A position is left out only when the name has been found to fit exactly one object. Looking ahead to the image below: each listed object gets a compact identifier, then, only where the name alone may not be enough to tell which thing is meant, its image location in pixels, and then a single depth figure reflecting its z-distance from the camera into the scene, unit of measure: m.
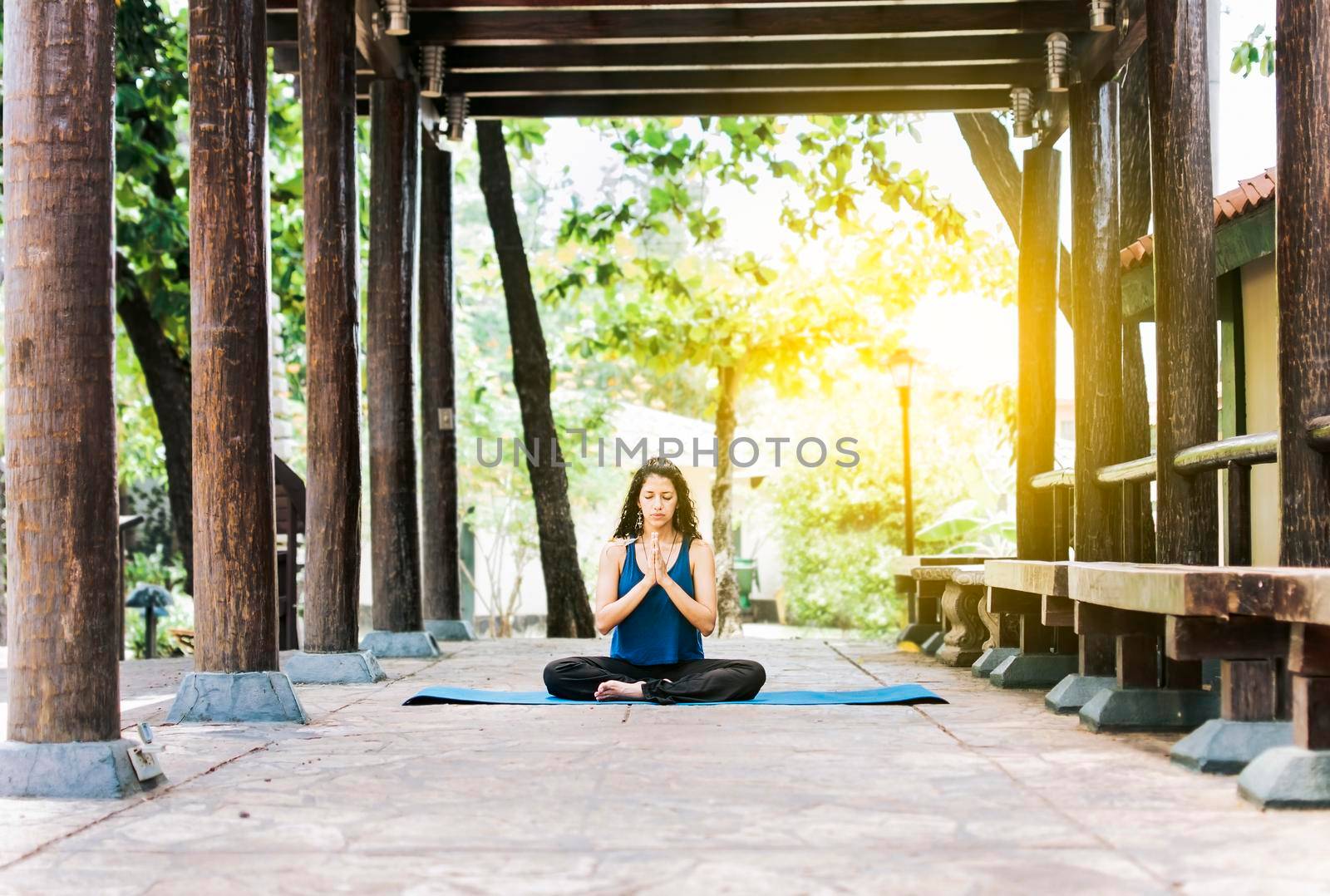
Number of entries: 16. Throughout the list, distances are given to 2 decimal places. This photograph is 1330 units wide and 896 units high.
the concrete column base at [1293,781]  3.73
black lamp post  16.91
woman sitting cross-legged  6.52
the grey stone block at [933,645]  9.59
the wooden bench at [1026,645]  7.08
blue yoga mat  6.34
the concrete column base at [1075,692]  5.96
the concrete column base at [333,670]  7.52
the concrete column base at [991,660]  7.64
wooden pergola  4.12
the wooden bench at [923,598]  9.91
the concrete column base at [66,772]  4.07
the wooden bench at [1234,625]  3.80
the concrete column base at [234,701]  5.72
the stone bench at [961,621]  8.55
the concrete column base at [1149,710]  5.31
